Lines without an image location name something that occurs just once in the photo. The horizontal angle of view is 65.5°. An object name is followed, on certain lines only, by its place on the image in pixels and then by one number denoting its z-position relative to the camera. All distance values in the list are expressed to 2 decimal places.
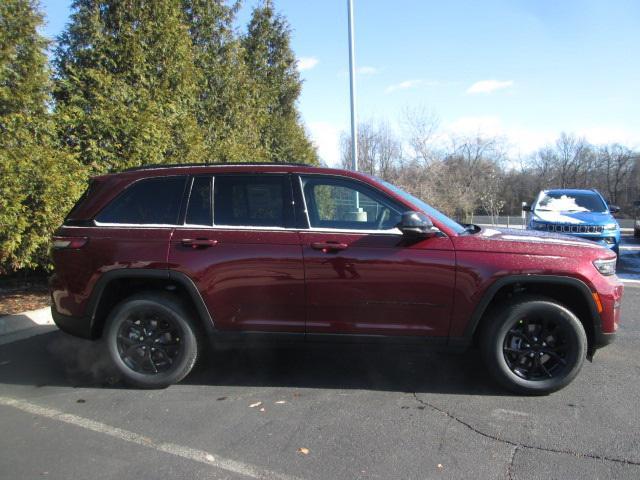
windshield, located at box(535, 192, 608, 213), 10.69
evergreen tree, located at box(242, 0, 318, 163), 15.34
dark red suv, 3.84
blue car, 9.62
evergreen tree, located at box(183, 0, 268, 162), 11.20
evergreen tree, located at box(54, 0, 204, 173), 7.37
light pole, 14.13
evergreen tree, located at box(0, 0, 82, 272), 5.89
